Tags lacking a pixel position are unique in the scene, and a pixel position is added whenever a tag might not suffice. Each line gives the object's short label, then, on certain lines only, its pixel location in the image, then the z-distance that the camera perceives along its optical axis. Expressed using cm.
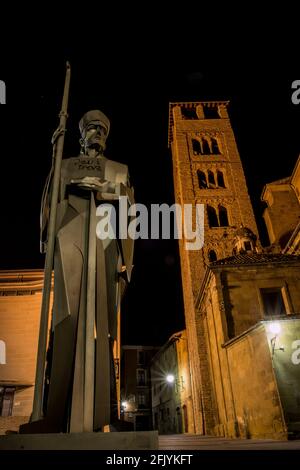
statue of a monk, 258
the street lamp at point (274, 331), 1189
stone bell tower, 2547
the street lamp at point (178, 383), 3406
